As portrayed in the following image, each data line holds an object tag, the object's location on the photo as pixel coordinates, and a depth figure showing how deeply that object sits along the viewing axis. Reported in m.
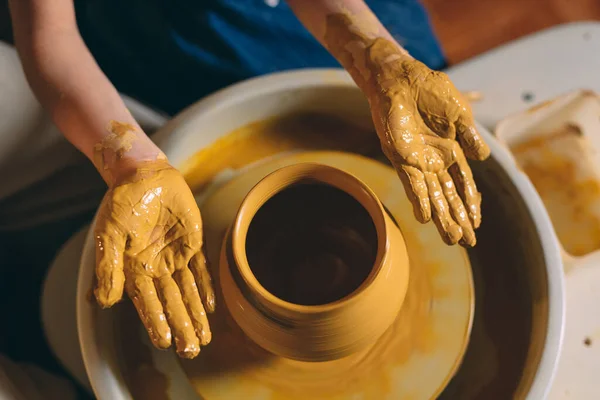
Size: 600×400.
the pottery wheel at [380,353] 0.76
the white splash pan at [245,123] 0.74
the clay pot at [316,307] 0.63
